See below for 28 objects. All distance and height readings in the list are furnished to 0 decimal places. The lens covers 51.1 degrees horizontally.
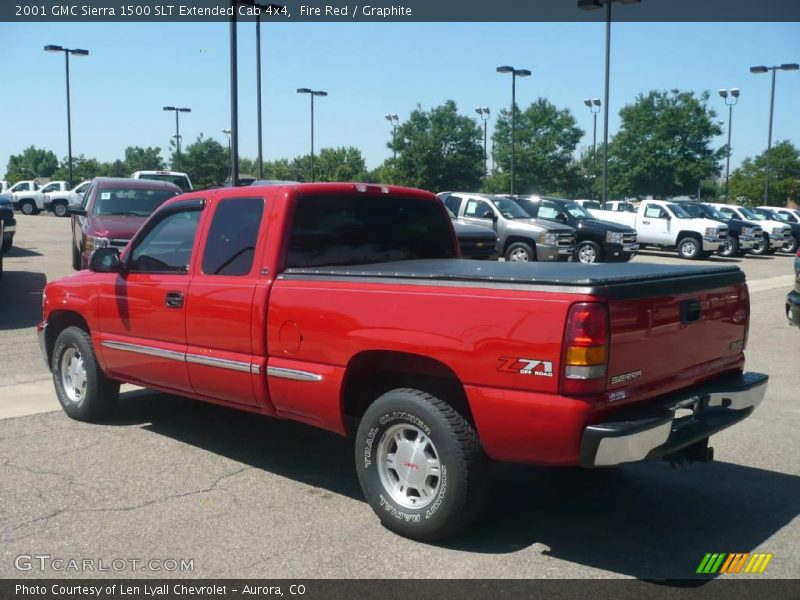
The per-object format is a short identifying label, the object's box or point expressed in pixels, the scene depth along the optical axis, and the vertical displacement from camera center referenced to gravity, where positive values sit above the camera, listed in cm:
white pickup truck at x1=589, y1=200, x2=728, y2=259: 2636 -91
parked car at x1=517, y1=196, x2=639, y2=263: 2273 -93
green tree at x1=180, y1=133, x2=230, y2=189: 6425 +234
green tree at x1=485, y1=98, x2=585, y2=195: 6253 +348
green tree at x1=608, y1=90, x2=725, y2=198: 5356 +344
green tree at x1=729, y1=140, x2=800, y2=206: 5962 +162
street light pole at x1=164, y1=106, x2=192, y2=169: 5950 +421
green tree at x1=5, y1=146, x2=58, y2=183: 10394 +313
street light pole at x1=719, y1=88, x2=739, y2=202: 5306 +661
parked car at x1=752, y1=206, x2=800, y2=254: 3231 -78
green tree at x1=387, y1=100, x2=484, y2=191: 5391 +294
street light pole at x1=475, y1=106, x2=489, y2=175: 5844 +586
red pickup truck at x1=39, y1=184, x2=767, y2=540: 382 -76
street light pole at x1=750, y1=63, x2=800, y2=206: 4162 +665
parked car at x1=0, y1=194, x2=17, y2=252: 1518 -88
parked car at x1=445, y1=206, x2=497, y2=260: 1727 -92
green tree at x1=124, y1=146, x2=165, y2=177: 7850 +297
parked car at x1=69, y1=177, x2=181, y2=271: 1369 -36
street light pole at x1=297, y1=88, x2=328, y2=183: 3816 +462
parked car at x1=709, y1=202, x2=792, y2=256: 3059 -100
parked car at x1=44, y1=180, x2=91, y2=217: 4165 -60
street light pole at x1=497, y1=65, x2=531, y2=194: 4038 +599
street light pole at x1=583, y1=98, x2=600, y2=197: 5705 +651
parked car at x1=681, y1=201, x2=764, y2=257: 2783 -108
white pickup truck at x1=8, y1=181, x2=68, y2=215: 4659 -33
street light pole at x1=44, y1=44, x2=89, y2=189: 4058 +683
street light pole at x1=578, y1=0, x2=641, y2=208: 2673 +612
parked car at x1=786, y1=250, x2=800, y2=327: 970 -120
